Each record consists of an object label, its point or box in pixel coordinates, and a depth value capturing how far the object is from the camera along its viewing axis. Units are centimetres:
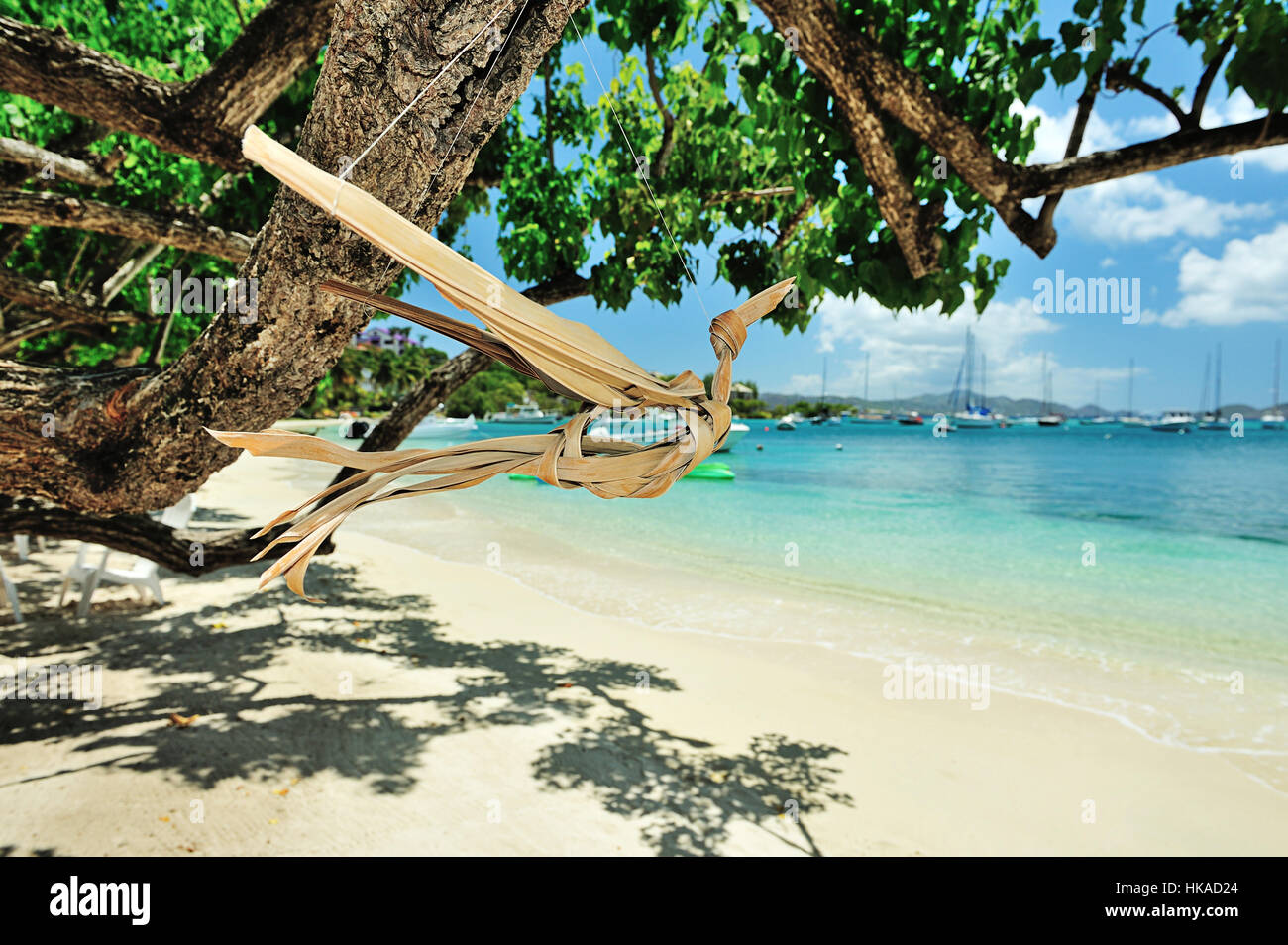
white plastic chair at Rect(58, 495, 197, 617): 643
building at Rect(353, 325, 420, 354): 4312
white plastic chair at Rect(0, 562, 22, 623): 607
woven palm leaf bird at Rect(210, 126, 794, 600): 81
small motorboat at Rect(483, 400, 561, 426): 6015
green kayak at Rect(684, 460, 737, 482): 2992
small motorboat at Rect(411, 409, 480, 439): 6929
